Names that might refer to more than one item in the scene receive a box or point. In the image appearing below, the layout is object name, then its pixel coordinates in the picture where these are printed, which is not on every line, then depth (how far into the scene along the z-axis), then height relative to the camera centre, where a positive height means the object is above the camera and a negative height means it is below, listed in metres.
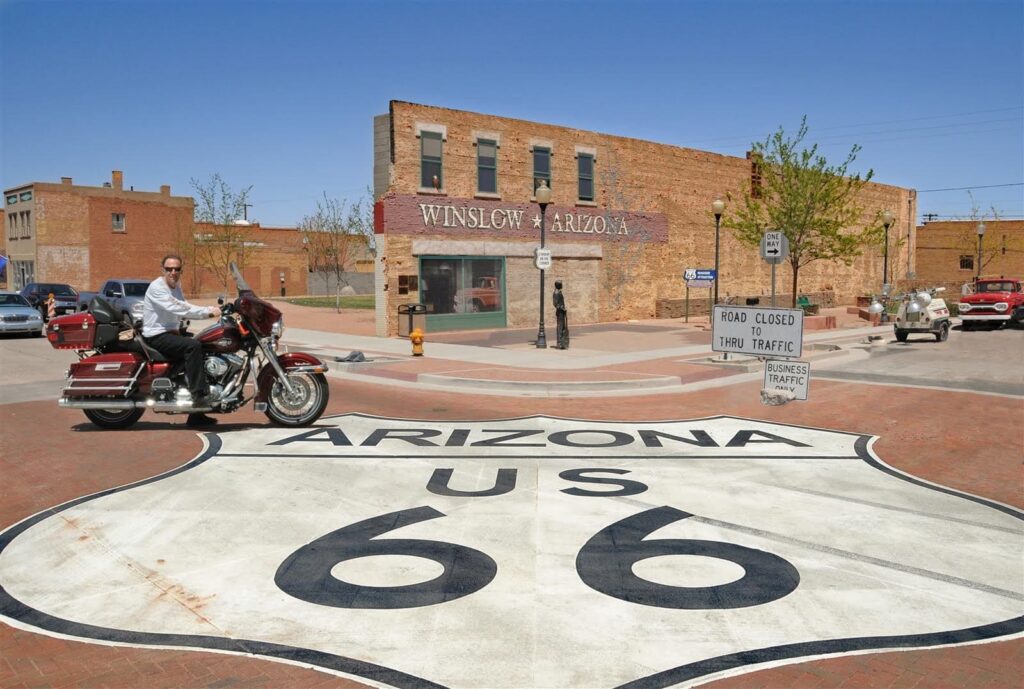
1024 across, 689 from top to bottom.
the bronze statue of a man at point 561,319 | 21.54 -0.63
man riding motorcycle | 9.80 -0.38
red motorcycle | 10.19 -0.84
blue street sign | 31.60 +0.81
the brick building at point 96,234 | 55.72 +4.00
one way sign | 16.31 +0.96
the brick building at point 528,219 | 26.64 +2.75
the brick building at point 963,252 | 65.88 +3.61
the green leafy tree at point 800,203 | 29.48 +3.33
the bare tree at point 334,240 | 46.72 +3.50
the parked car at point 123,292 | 28.42 +0.01
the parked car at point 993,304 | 30.41 -0.24
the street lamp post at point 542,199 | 22.17 +2.55
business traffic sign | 11.52 -1.12
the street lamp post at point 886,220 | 29.73 +2.71
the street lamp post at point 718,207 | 28.77 +3.05
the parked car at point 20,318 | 25.19 -0.81
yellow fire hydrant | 20.28 -1.14
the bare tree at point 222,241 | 49.41 +3.15
